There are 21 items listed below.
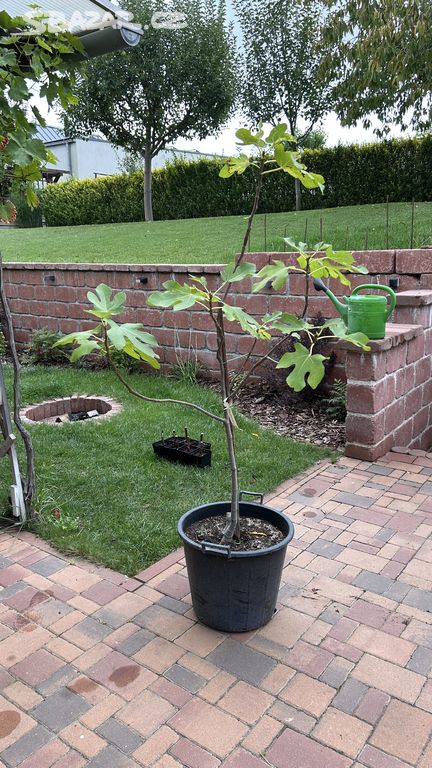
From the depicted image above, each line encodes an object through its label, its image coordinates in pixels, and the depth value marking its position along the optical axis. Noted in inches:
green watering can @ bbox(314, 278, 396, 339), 135.7
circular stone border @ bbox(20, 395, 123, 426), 174.2
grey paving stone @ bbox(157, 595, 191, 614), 86.9
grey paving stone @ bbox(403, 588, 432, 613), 86.5
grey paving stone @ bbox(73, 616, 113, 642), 80.4
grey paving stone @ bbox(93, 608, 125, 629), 83.0
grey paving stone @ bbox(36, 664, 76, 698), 70.7
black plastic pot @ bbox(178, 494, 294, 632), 77.1
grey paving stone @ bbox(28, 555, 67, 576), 96.6
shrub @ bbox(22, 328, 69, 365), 241.1
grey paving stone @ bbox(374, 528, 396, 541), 106.3
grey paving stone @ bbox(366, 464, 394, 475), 136.5
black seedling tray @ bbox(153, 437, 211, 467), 133.5
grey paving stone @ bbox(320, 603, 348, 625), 84.0
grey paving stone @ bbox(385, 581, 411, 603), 88.8
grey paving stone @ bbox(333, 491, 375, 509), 120.2
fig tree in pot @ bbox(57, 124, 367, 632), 68.0
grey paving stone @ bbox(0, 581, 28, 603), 90.1
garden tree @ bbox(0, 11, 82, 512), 89.0
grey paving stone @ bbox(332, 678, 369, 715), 67.6
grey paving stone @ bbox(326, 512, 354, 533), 113.0
